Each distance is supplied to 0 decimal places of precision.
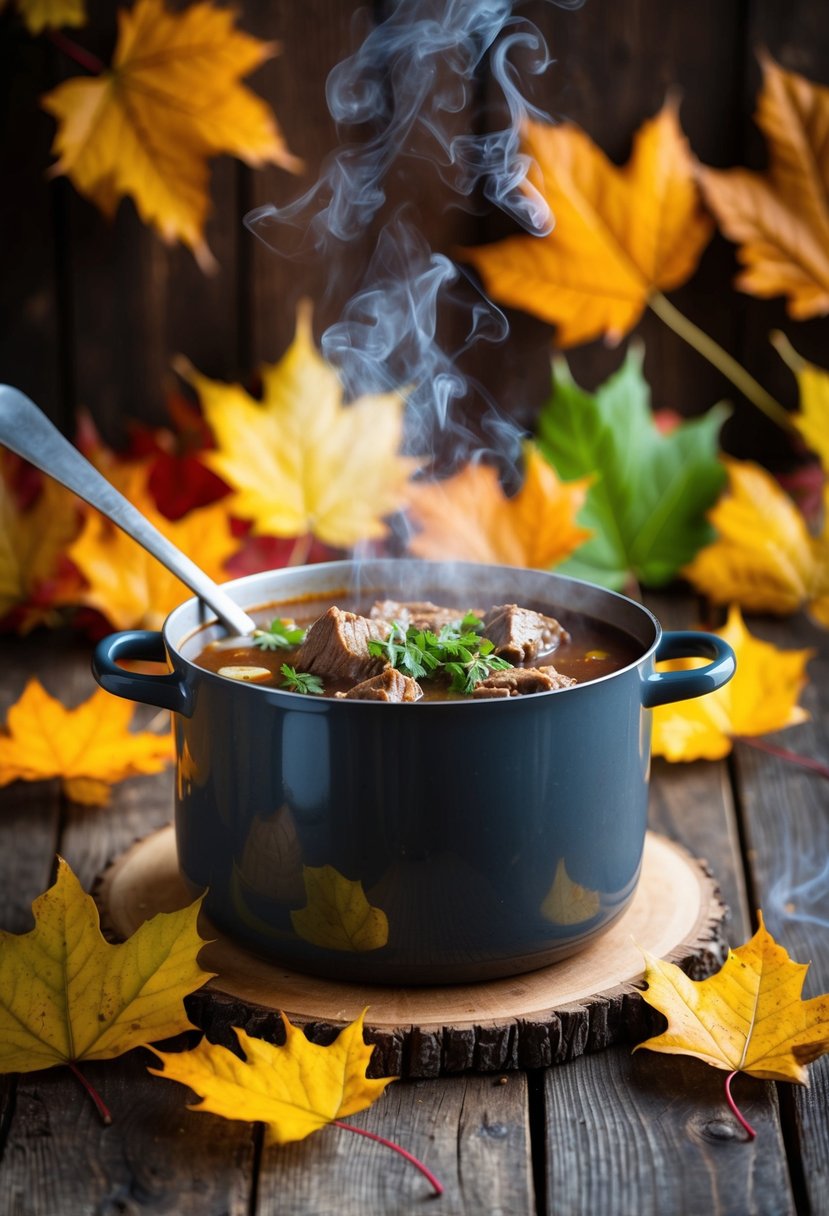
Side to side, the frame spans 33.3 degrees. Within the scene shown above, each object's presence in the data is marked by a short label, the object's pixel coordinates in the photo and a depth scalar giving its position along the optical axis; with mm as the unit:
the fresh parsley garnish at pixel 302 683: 1222
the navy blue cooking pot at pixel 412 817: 1095
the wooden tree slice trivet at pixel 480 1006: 1129
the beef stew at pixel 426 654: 1220
